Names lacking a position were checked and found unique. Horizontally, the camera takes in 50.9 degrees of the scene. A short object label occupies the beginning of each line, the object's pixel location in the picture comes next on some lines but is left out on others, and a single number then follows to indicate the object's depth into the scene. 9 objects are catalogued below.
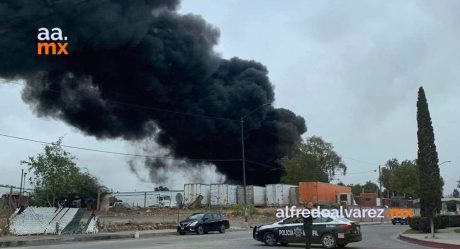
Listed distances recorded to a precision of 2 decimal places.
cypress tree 22.27
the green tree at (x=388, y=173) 93.88
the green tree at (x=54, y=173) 26.30
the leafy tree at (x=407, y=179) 74.00
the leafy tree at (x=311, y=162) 69.94
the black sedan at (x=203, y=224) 27.73
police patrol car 16.42
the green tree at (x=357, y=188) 102.62
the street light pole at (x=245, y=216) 35.21
